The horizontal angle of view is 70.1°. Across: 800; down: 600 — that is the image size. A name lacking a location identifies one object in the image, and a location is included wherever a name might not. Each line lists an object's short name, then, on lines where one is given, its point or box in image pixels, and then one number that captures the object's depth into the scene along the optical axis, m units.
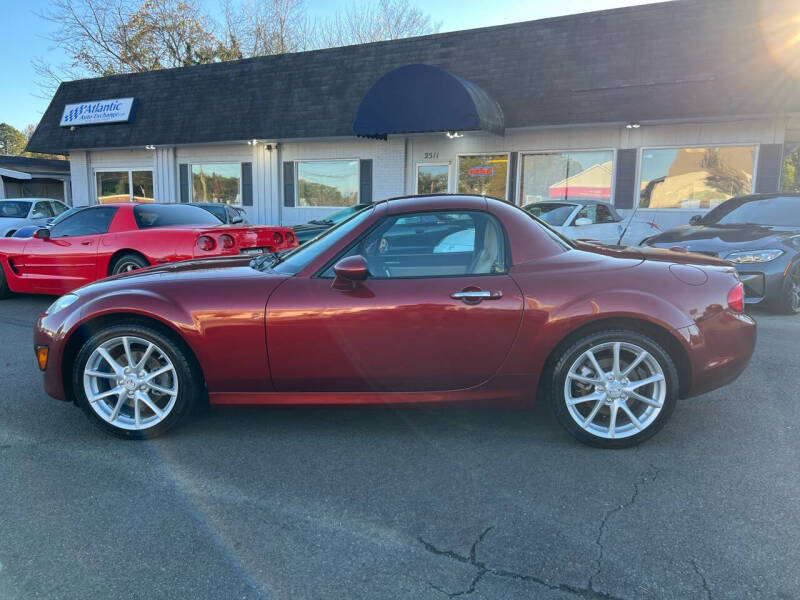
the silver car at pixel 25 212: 15.55
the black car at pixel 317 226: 10.43
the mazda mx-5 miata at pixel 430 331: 3.26
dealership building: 11.28
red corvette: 6.73
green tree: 65.88
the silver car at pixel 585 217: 9.57
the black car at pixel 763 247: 6.91
